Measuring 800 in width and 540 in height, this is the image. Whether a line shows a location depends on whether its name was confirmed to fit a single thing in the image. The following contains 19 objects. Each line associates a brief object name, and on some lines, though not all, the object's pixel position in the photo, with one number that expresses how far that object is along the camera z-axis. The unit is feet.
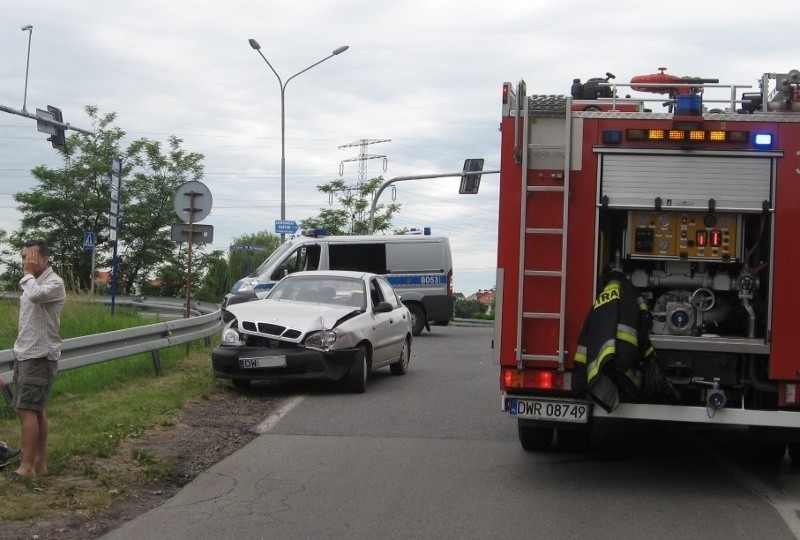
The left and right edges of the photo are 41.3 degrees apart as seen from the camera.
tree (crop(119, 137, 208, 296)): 148.97
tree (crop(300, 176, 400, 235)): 167.32
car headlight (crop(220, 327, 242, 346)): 41.27
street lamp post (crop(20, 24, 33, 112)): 102.47
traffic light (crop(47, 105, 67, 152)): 92.65
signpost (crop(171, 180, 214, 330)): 52.80
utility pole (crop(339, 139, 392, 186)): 193.77
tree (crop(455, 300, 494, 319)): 216.62
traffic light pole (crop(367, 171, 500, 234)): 122.72
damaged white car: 40.42
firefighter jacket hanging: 24.32
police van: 78.64
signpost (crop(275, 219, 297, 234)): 115.85
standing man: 24.61
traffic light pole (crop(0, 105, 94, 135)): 90.90
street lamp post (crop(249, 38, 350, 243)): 113.79
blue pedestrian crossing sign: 86.69
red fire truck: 24.57
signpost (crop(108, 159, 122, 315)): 60.13
